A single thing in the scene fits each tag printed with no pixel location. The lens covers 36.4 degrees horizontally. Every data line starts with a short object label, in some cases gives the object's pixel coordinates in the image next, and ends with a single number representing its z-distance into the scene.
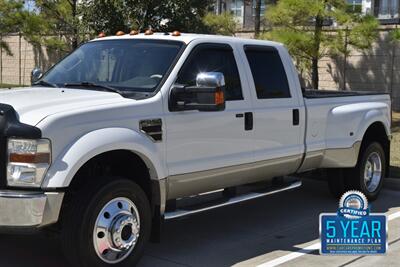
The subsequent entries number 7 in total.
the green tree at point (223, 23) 19.87
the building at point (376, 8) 37.34
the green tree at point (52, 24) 20.28
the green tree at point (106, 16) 14.18
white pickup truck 4.26
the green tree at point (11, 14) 21.62
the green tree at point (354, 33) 16.06
